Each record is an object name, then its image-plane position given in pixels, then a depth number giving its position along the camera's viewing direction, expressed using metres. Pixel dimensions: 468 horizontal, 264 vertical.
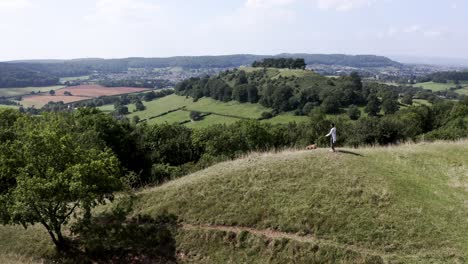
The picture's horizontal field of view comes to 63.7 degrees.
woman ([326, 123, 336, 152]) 27.39
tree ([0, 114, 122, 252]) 19.92
